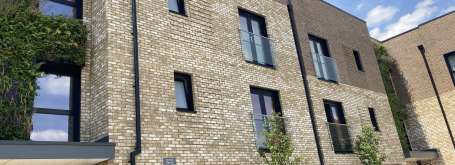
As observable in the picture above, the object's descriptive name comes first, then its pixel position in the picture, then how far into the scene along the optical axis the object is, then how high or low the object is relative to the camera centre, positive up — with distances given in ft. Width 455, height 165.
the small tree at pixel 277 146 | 30.42 +3.06
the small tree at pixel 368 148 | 40.09 +2.78
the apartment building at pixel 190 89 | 25.64 +8.48
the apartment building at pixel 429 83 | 61.00 +13.65
